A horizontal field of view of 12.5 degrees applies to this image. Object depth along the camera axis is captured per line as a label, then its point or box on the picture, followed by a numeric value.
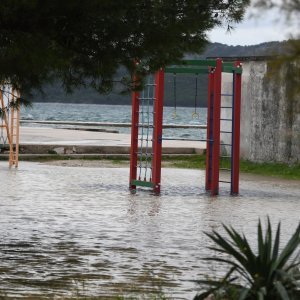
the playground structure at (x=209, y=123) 24.56
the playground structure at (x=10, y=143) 31.82
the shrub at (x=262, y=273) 8.63
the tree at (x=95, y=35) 12.77
